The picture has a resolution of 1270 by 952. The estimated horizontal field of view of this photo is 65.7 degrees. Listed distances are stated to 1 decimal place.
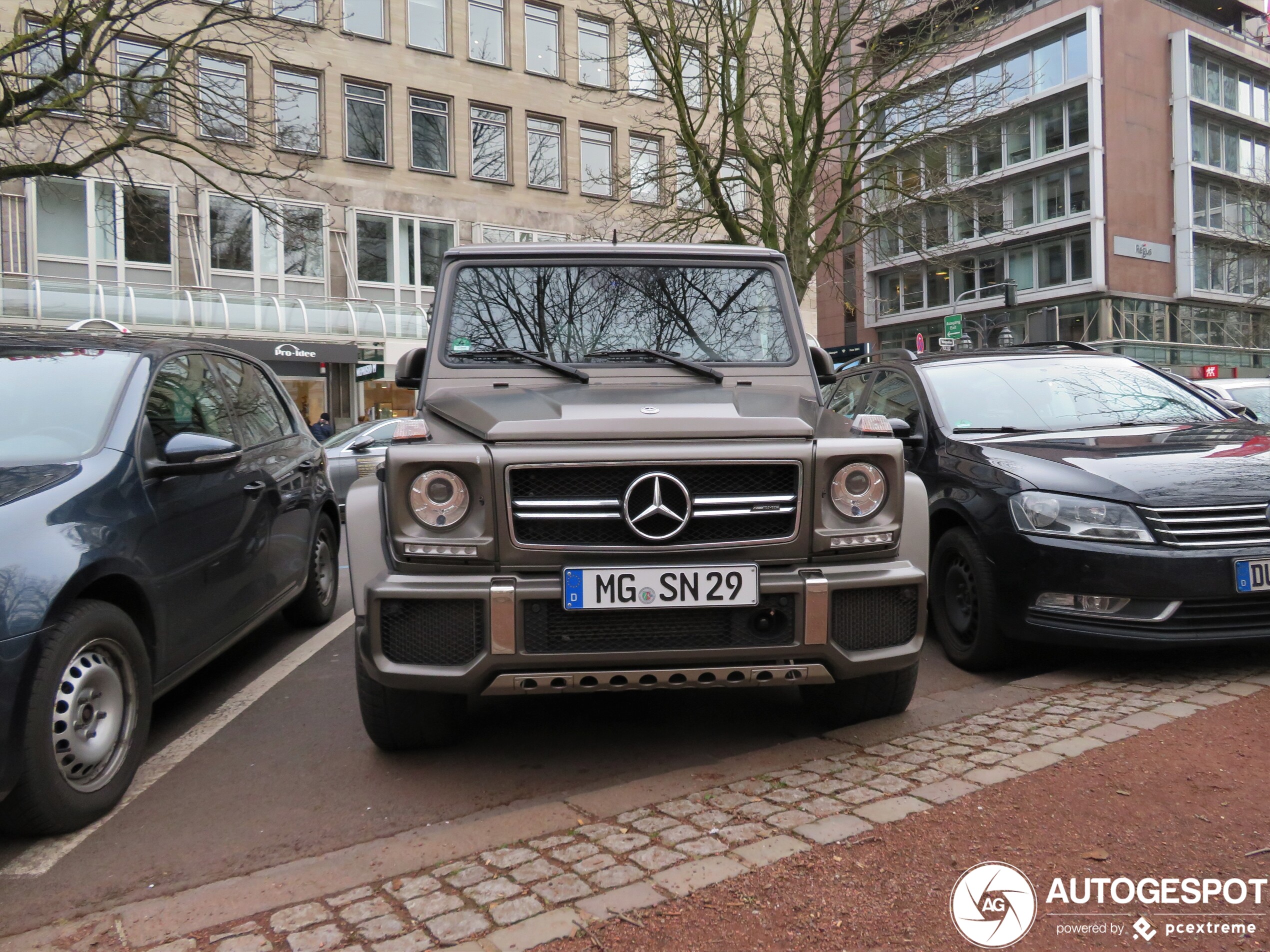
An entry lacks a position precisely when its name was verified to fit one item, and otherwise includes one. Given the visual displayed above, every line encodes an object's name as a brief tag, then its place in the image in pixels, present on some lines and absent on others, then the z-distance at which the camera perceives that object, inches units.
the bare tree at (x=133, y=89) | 448.5
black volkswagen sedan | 170.2
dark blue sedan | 117.0
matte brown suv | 126.2
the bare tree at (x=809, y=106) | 631.8
